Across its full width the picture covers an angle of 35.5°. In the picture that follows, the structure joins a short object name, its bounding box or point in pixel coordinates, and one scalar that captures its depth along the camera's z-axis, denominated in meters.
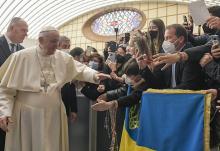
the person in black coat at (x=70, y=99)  4.34
